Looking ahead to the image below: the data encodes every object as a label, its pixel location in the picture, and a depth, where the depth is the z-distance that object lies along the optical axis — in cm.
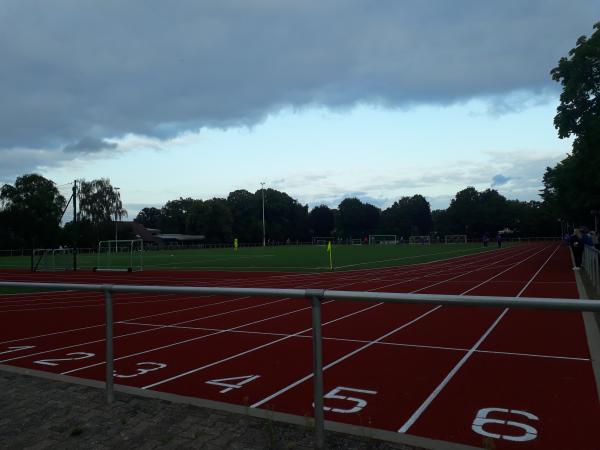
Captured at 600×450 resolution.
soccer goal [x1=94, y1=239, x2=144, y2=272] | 2895
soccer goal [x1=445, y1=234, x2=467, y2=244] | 9496
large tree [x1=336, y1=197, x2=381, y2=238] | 14238
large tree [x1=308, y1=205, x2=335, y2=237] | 14045
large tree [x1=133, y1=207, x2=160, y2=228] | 13525
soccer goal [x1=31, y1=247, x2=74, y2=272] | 3209
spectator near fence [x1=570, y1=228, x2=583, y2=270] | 1973
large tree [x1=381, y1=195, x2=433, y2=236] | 14238
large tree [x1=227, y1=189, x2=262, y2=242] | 11062
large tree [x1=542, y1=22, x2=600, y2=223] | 2186
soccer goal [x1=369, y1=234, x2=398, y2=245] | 11675
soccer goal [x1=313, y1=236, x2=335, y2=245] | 11451
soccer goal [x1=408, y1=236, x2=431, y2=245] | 9126
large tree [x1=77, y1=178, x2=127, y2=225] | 8525
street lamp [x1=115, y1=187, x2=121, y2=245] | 8731
